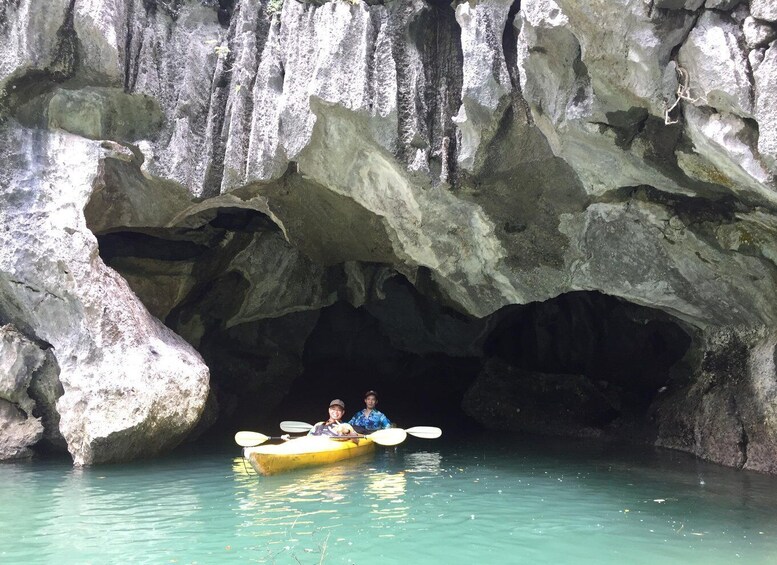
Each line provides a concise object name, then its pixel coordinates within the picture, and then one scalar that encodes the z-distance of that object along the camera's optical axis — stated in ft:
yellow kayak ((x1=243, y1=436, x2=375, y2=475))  23.08
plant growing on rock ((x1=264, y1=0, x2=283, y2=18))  30.46
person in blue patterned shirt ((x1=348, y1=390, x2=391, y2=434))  33.53
